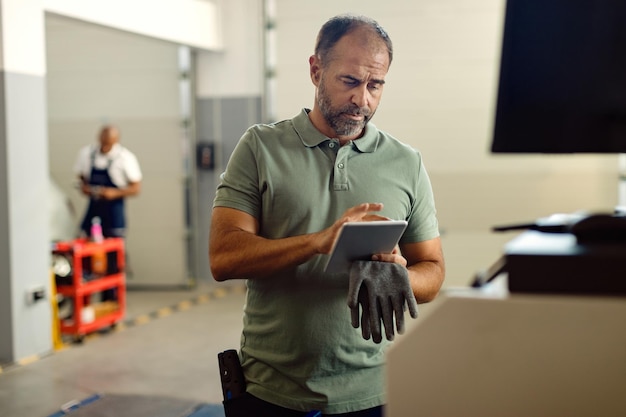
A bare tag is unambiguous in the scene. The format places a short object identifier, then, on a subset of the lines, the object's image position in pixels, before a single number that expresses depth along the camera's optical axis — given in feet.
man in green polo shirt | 5.85
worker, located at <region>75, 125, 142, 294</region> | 23.68
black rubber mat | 14.34
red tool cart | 19.20
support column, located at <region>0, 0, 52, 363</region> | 16.98
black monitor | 3.35
